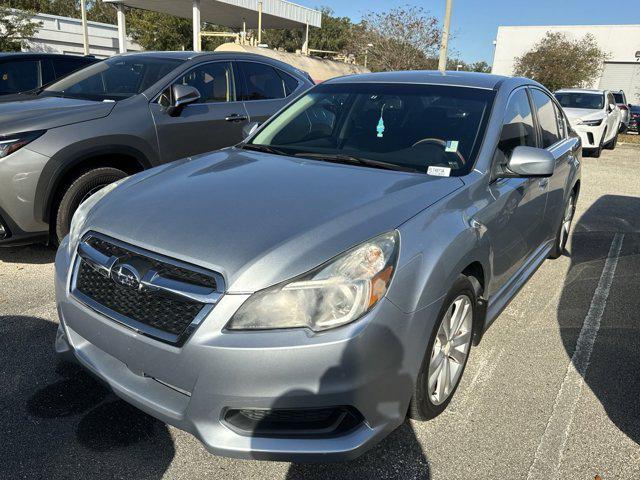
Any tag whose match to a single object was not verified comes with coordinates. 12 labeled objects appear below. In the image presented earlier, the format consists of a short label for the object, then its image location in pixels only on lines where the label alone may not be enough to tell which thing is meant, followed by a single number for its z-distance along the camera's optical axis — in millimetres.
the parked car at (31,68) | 7410
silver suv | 4043
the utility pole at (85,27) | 25488
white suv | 12969
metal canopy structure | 24156
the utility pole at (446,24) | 17939
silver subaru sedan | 1892
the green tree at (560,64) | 34906
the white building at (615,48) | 43344
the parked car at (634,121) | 23172
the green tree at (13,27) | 22219
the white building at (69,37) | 28344
